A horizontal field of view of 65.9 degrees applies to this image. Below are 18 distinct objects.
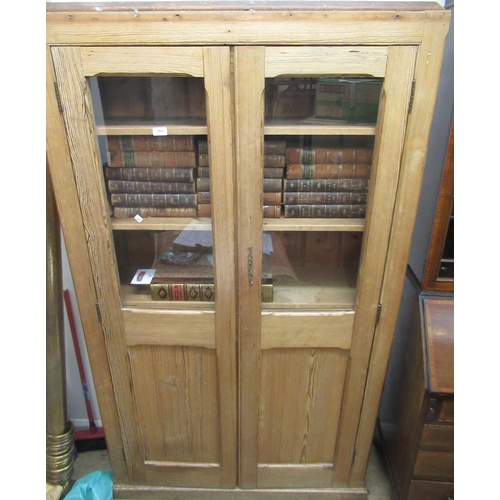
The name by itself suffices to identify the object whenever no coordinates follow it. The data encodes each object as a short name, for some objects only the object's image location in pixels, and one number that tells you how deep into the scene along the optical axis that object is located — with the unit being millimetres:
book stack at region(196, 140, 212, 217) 1074
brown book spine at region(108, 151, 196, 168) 1104
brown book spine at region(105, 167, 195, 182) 1123
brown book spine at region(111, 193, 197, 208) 1136
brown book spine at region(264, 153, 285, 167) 1077
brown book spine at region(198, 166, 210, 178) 1089
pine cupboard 890
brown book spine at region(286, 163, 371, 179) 1108
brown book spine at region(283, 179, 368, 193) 1122
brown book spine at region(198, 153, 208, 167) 1077
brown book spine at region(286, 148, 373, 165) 1087
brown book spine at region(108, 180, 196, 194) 1128
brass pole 1299
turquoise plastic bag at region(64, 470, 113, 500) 1438
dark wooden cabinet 1133
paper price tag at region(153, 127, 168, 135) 1034
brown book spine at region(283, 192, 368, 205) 1133
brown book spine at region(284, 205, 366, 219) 1141
